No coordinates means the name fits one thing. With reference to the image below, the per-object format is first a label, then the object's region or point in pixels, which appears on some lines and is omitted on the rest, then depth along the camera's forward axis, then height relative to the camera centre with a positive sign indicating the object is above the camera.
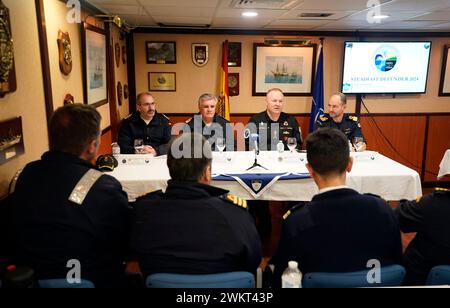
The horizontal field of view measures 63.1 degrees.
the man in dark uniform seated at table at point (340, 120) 4.20 -0.46
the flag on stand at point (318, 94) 5.56 -0.22
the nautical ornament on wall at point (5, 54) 1.94 +0.13
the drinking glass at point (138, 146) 3.34 -0.60
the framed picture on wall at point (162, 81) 5.61 -0.02
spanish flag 5.45 -0.18
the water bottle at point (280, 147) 3.45 -0.62
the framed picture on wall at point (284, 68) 5.62 +0.19
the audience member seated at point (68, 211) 1.44 -0.52
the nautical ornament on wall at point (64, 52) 2.85 +0.21
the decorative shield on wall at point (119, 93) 4.74 -0.17
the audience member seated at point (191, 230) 1.34 -0.55
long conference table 2.76 -0.75
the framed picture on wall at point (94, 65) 3.43 +0.14
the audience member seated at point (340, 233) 1.40 -0.58
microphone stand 3.00 -0.69
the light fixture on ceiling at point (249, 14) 4.07 +0.73
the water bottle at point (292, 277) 1.37 -0.73
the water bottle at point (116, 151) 3.22 -0.62
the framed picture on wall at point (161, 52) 5.48 +0.41
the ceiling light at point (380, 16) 4.28 +0.74
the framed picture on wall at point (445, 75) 5.71 +0.08
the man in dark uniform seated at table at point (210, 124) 3.91 -0.48
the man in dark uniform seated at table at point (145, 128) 3.96 -0.53
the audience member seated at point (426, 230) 1.64 -0.68
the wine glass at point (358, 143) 3.49 -0.59
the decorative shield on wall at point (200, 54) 5.56 +0.39
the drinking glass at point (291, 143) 3.27 -0.55
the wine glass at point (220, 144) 3.26 -0.56
